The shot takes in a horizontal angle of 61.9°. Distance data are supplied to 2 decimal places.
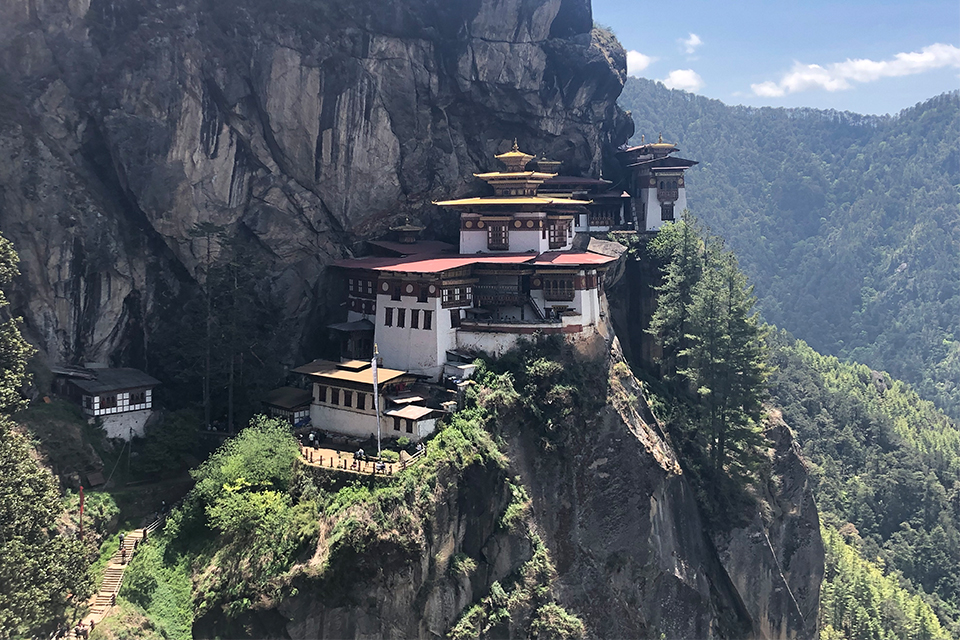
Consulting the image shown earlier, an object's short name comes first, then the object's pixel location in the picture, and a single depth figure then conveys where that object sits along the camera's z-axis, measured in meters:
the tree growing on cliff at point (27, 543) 33.22
